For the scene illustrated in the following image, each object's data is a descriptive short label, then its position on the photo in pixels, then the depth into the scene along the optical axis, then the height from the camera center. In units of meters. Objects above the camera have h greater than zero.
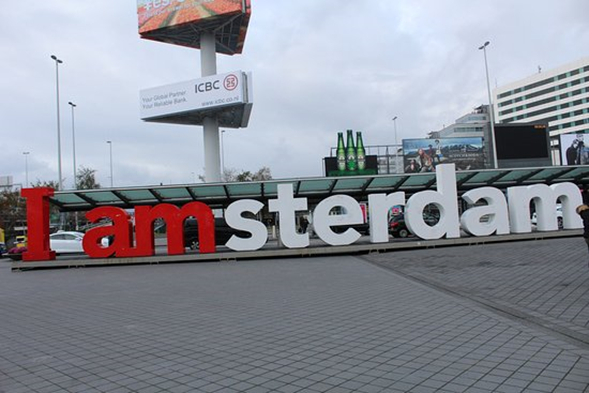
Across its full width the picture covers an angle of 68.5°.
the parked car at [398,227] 24.88 -0.92
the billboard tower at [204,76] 35.31 +12.21
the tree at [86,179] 55.69 +6.69
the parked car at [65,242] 23.83 -0.62
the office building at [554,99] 106.88 +27.47
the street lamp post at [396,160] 46.79 +5.50
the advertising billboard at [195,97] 35.81 +10.82
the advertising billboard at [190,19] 34.69 +16.82
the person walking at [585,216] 8.45 -0.33
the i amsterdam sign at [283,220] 17.02 -0.10
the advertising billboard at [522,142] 43.47 +6.15
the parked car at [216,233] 23.12 -0.61
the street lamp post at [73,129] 43.07 +10.75
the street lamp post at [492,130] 37.96 +7.04
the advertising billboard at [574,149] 46.22 +5.41
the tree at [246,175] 56.69 +6.05
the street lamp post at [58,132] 35.59 +8.47
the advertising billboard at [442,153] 44.19 +5.68
